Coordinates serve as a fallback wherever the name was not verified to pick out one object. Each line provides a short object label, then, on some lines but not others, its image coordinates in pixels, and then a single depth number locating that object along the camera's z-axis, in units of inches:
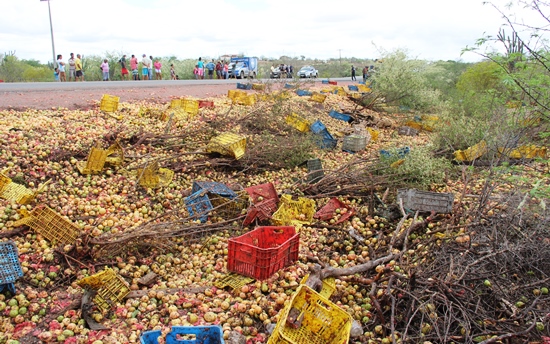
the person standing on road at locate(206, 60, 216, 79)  1196.9
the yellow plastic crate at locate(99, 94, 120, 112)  396.2
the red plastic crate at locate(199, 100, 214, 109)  457.8
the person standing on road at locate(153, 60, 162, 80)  1047.3
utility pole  1115.7
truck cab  1299.2
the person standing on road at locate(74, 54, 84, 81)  841.9
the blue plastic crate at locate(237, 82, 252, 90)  700.0
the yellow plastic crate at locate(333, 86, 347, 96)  739.4
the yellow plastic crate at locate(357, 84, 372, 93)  846.8
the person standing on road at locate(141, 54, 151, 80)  956.2
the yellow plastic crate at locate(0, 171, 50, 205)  211.0
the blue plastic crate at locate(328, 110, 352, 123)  528.1
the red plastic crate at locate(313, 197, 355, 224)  237.6
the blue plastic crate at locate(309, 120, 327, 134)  396.8
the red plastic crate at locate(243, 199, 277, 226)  218.8
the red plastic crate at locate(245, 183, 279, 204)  240.6
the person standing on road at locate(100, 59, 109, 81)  887.7
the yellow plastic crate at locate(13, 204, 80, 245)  184.7
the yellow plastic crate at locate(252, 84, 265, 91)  594.2
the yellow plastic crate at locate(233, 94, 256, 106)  497.9
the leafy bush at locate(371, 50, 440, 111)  613.0
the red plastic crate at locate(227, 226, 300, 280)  167.9
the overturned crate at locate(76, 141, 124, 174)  259.4
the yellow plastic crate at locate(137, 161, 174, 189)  258.2
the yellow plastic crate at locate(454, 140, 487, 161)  324.2
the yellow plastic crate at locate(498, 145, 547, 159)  305.2
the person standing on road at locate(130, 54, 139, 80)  918.4
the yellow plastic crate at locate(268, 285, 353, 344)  123.3
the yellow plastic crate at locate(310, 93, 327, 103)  592.1
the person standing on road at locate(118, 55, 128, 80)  923.3
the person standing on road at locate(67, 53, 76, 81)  869.2
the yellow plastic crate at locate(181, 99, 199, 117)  405.4
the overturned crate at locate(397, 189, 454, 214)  225.1
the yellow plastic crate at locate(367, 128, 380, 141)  451.5
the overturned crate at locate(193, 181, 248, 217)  231.5
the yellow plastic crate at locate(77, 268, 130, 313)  151.8
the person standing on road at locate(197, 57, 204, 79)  1105.1
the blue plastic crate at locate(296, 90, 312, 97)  643.8
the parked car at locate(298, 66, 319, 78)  1461.4
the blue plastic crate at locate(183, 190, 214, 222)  223.5
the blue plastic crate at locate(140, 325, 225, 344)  118.2
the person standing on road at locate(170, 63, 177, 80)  1070.6
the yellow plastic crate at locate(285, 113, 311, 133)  396.5
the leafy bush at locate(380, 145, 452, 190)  272.8
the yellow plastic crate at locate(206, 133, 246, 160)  289.6
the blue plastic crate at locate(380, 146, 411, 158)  302.1
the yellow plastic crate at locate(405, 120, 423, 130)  551.8
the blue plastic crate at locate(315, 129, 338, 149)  388.5
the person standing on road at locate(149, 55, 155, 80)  969.5
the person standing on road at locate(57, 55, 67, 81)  819.9
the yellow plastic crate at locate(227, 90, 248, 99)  513.3
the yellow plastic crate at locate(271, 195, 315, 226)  225.5
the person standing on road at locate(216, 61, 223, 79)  1198.1
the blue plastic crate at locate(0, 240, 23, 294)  147.3
